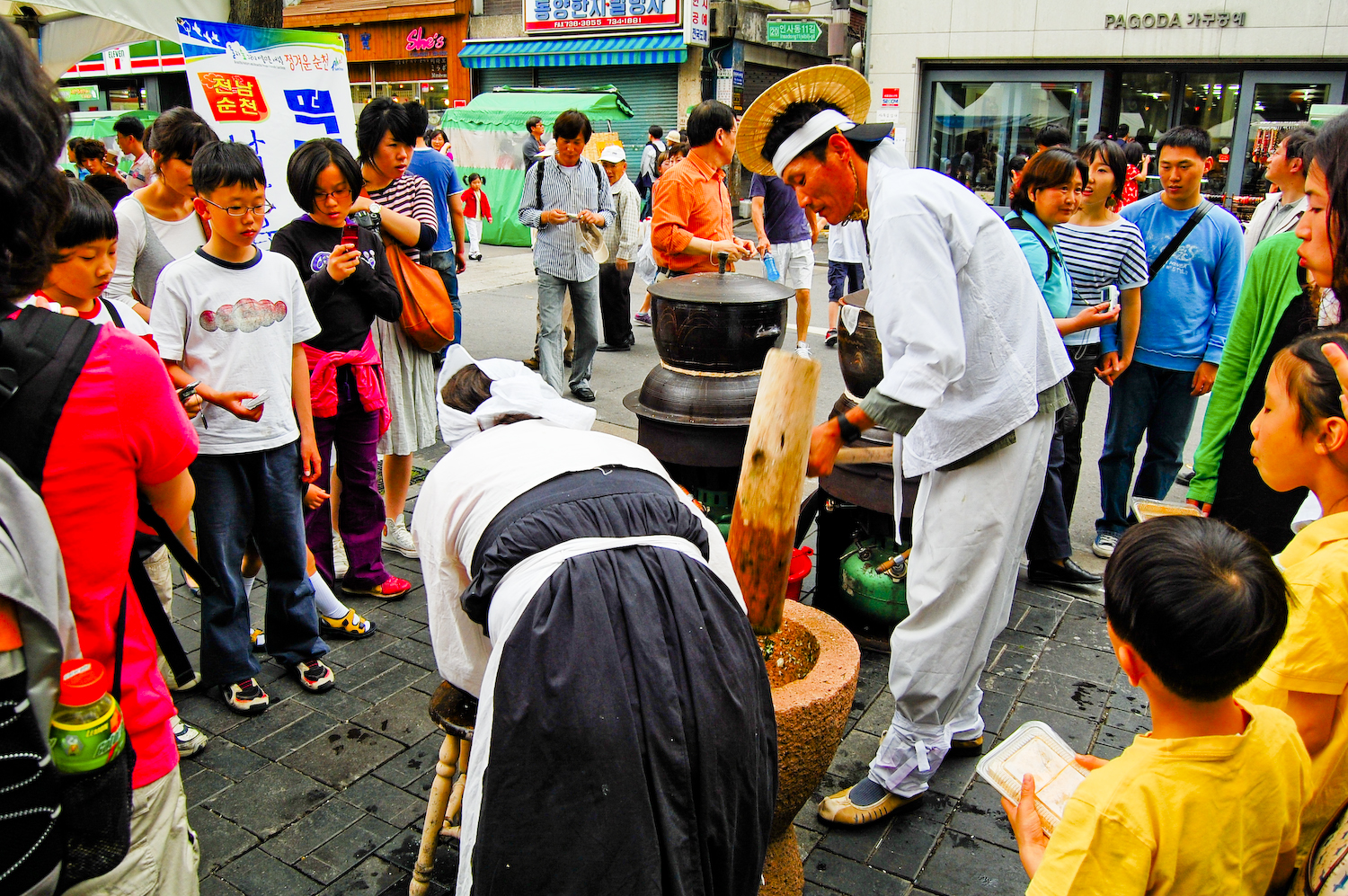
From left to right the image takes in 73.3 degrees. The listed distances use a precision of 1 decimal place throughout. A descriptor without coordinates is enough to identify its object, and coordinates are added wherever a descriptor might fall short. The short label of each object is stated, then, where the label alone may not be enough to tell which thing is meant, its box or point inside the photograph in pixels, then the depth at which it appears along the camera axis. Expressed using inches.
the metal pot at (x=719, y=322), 148.6
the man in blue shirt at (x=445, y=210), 231.9
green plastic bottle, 52.4
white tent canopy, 187.6
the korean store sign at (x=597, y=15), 715.4
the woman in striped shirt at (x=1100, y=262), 168.7
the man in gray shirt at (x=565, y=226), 262.4
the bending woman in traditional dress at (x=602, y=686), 65.1
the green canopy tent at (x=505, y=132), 621.3
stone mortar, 93.0
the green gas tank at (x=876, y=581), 144.8
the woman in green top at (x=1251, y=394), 118.7
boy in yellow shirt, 52.2
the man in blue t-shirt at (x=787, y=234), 319.0
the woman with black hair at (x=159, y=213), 143.9
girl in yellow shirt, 58.3
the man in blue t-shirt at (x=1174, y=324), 173.8
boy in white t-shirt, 117.1
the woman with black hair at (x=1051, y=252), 154.3
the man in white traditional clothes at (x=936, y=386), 97.3
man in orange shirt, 238.2
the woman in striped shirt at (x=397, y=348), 168.6
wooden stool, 94.0
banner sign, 190.7
